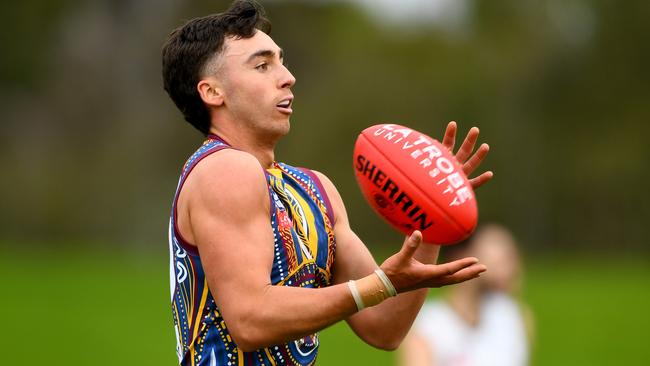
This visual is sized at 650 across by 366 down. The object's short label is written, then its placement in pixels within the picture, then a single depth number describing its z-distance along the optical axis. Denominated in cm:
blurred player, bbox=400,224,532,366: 1477
